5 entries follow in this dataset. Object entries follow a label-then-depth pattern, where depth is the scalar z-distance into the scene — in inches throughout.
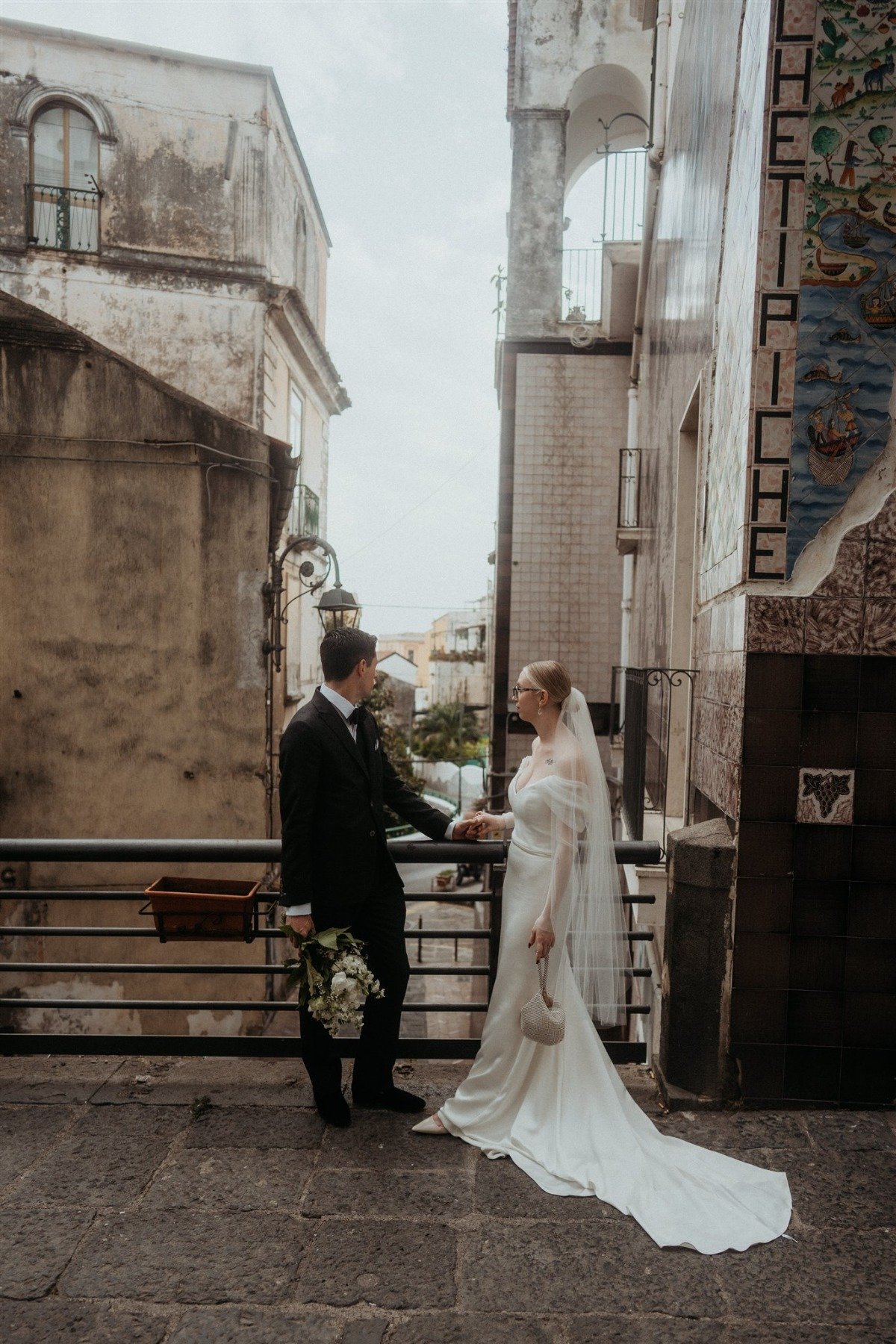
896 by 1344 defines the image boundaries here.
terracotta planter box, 150.2
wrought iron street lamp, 402.9
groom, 143.8
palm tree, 1688.0
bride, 129.3
